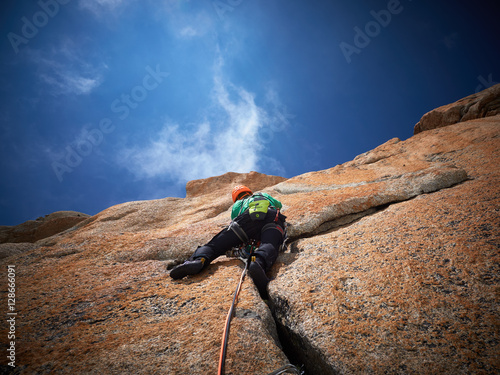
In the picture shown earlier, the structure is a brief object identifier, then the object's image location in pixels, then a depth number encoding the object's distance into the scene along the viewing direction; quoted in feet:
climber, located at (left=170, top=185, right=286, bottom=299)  12.22
